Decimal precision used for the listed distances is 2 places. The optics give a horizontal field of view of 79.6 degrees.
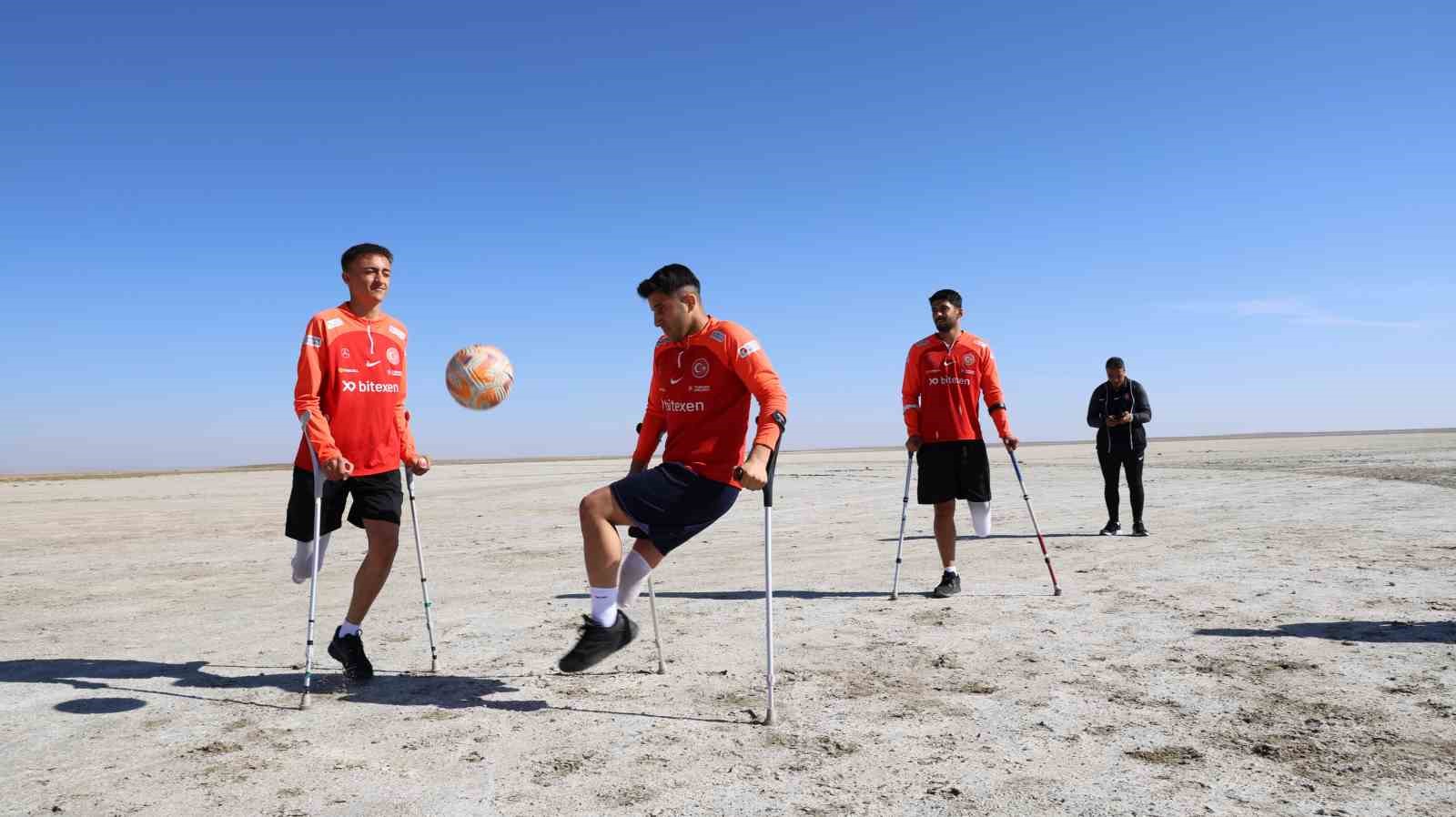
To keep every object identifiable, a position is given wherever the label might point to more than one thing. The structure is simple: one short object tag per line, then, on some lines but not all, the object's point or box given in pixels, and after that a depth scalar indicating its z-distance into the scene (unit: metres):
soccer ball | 6.31
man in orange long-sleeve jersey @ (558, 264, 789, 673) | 4.78
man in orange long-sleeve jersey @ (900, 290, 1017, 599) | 8.20
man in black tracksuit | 12.44
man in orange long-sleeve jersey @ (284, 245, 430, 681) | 5.39
